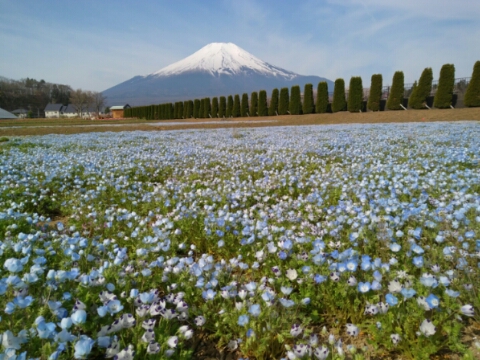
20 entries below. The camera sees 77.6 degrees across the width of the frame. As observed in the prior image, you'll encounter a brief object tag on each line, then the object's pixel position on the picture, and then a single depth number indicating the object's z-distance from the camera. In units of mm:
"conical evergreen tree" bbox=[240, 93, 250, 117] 42000
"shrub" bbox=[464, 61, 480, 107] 24031
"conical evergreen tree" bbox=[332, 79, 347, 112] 32094
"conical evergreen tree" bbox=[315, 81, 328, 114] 33469
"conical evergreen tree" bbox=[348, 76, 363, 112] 30922
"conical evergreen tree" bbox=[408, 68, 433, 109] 27203
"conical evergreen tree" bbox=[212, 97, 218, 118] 45894
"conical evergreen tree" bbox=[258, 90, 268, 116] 39375
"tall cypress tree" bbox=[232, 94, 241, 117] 42812
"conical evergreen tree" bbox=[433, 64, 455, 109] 25641
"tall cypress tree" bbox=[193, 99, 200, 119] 49781
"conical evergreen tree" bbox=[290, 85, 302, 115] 35562
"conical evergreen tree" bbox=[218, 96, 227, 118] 45234
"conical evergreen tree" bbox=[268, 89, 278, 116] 38297
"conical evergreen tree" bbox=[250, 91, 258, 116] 40844
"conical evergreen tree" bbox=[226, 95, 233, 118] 43866
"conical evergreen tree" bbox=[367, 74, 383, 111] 29922
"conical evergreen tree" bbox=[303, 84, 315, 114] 34531
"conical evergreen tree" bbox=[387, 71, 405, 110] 28484
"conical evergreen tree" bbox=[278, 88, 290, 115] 36844
